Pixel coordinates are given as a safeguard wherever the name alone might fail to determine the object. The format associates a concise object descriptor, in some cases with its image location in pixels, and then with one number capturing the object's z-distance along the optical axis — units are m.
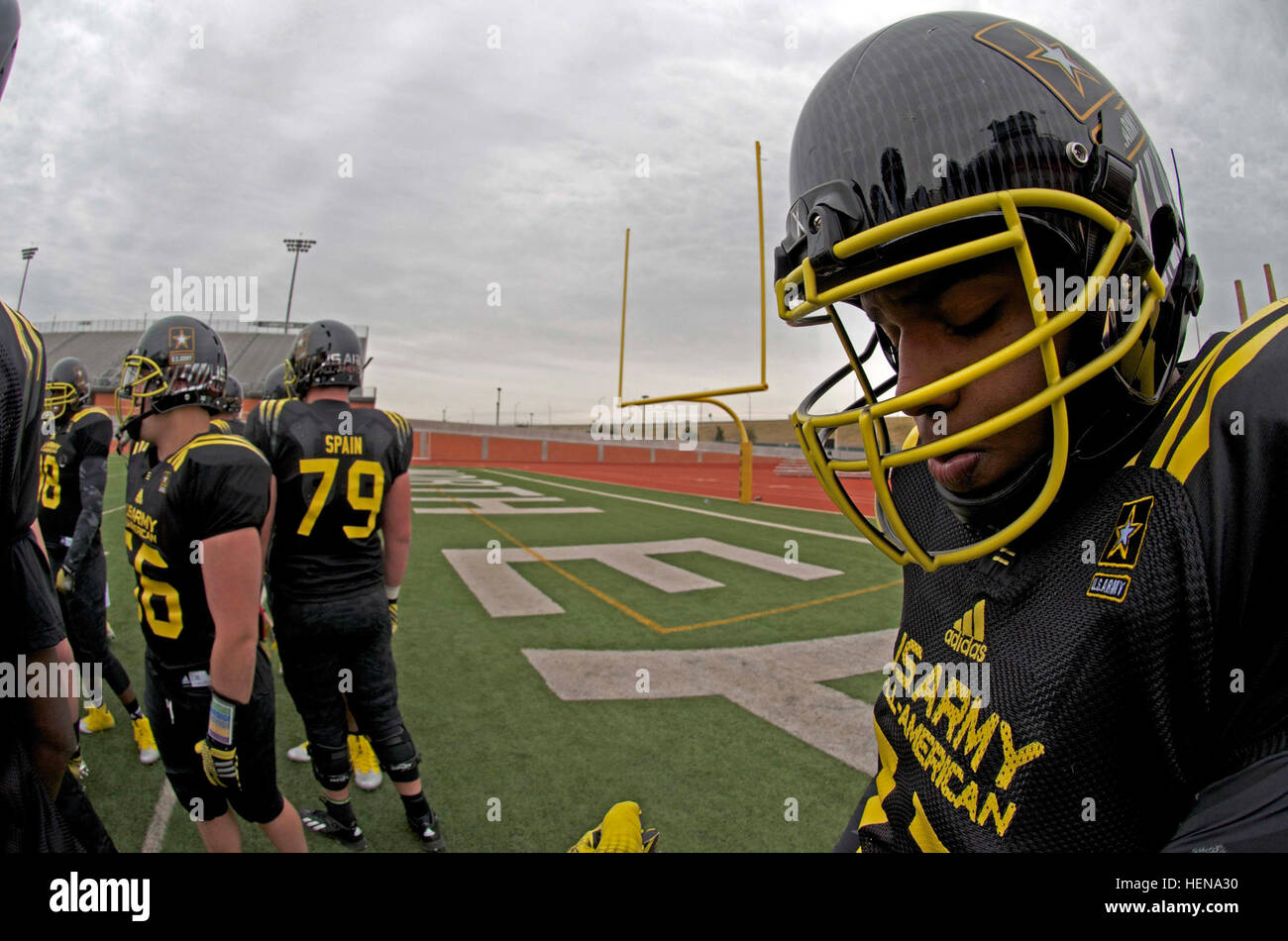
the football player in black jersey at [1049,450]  0.67
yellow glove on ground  1.18
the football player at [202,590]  2.30
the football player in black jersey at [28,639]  1.23
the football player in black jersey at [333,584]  3.10
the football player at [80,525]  4.01
